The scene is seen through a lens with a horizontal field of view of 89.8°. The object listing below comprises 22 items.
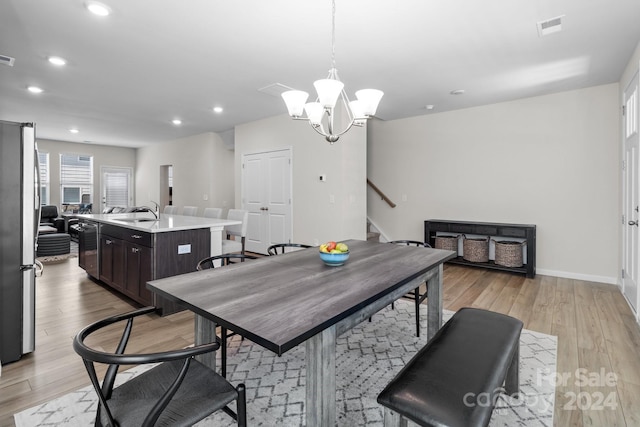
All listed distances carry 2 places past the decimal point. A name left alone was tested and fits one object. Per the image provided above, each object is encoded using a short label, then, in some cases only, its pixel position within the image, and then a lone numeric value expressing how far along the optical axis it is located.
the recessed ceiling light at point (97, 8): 2.43
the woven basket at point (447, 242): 5.25
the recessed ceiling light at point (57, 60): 3.41
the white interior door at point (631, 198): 3.12
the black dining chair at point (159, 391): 1.01
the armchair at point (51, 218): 7.86
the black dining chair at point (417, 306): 2.68
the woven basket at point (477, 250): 4.96
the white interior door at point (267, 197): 5.87
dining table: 1.19
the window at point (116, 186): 9.74
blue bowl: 2.02
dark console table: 4.47
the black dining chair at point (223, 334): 1.94
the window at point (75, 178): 9.09
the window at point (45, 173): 8.71
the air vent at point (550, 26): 2.61
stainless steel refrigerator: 2.20
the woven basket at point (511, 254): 4.66
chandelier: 2.08
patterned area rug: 1.72
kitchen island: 3.09
